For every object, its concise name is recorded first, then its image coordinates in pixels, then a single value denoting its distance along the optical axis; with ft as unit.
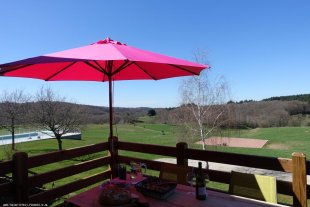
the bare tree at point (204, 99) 32.63
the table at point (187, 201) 7.44
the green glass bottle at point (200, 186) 7.80
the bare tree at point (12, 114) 67.62
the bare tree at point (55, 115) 61.93
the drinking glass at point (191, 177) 8.39
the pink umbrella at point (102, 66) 8.51
